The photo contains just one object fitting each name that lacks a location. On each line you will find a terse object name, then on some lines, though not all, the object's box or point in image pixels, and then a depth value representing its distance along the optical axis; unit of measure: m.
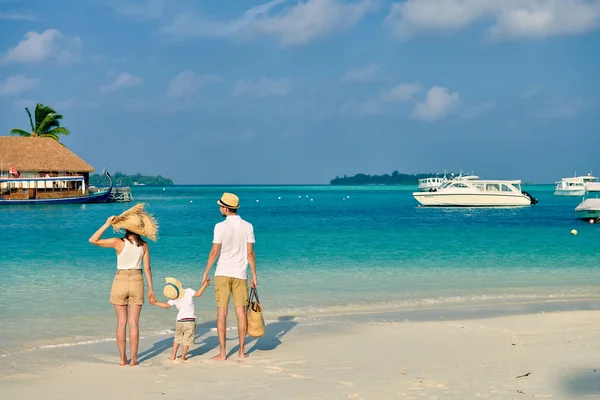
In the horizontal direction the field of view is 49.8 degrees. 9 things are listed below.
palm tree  67.69
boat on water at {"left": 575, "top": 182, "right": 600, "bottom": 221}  39.19
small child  6.92
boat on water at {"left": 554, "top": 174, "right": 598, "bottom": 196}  100.44
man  6.81
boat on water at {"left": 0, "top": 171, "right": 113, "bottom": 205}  59.31
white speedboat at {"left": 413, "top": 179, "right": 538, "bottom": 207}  56.47
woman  6.45
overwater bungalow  59.41
